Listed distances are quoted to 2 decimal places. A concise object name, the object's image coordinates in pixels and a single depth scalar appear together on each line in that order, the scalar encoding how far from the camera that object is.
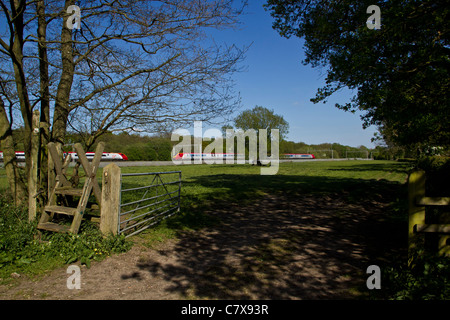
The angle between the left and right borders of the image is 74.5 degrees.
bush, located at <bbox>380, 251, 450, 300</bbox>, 3.21
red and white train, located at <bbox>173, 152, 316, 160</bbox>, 46.86
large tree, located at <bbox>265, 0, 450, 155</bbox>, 7.46
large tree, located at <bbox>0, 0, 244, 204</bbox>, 6.20
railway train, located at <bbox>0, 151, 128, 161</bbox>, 52.13
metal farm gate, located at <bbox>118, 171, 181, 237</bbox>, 5.92
